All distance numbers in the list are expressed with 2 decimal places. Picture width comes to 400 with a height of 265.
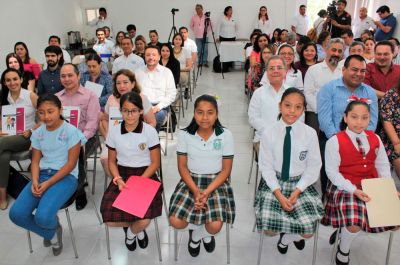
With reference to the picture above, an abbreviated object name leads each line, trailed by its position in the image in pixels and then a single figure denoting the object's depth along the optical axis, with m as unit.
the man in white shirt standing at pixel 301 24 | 8.86
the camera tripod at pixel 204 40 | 8.69
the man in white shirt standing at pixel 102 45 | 6.69
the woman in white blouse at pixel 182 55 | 5.61
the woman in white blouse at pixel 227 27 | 8.82
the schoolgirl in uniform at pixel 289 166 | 2.12
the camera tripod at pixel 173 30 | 8.01
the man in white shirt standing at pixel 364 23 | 7.64
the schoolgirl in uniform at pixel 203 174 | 2.15
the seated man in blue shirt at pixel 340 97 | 2.64
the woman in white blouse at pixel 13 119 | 2.85
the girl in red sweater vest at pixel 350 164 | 2.12
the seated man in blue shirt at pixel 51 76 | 3.65
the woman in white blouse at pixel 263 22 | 8.84
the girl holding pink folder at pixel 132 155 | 2.27
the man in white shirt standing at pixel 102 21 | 9.05
